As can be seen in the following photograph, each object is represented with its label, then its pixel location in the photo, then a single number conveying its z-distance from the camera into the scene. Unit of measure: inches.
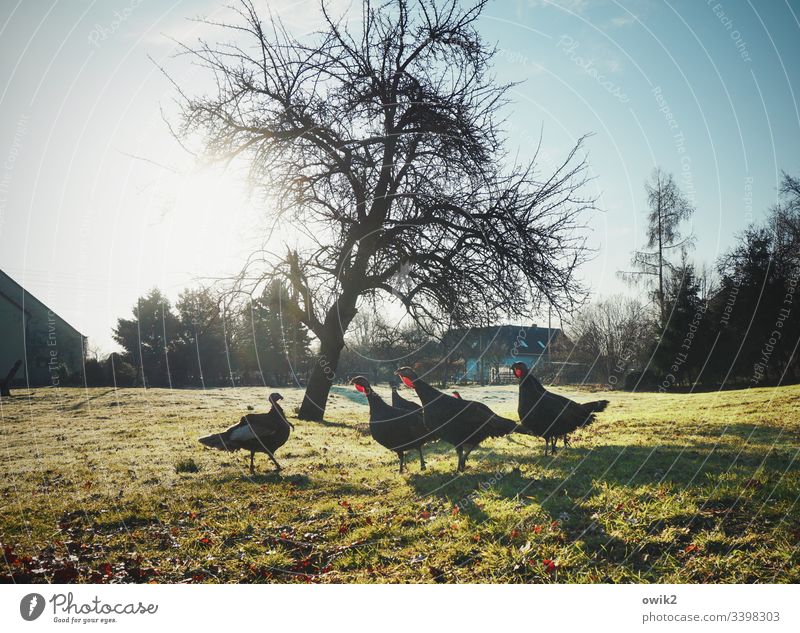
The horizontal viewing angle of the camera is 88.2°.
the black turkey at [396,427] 241.9
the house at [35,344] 577.1
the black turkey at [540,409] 271.9
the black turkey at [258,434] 250.8
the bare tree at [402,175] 313.3
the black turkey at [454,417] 228.4
